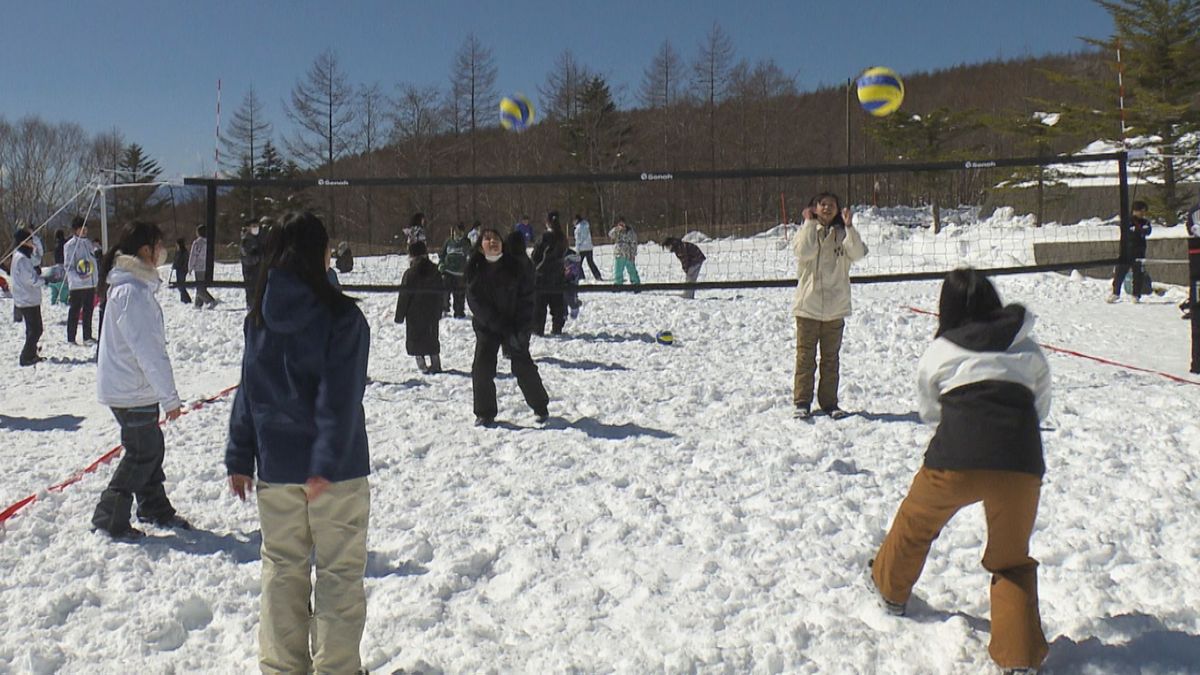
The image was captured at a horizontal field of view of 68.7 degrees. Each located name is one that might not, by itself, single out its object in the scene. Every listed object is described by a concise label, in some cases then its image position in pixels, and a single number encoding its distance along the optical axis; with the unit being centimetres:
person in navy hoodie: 291
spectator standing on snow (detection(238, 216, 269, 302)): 1164
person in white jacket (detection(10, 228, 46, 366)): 1064
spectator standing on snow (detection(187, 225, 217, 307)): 1538
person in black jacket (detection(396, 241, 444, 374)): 949
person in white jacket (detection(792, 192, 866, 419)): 661
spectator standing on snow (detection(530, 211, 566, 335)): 1161
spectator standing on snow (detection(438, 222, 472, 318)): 1221
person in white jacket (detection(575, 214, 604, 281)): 1906
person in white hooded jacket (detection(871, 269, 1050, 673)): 308
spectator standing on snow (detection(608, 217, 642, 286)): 1645
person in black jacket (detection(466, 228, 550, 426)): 692
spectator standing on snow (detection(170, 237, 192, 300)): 1629
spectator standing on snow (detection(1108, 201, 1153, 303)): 1489
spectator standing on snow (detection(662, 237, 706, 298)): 1455
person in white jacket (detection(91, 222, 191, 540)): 442
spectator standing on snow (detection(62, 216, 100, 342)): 1196
